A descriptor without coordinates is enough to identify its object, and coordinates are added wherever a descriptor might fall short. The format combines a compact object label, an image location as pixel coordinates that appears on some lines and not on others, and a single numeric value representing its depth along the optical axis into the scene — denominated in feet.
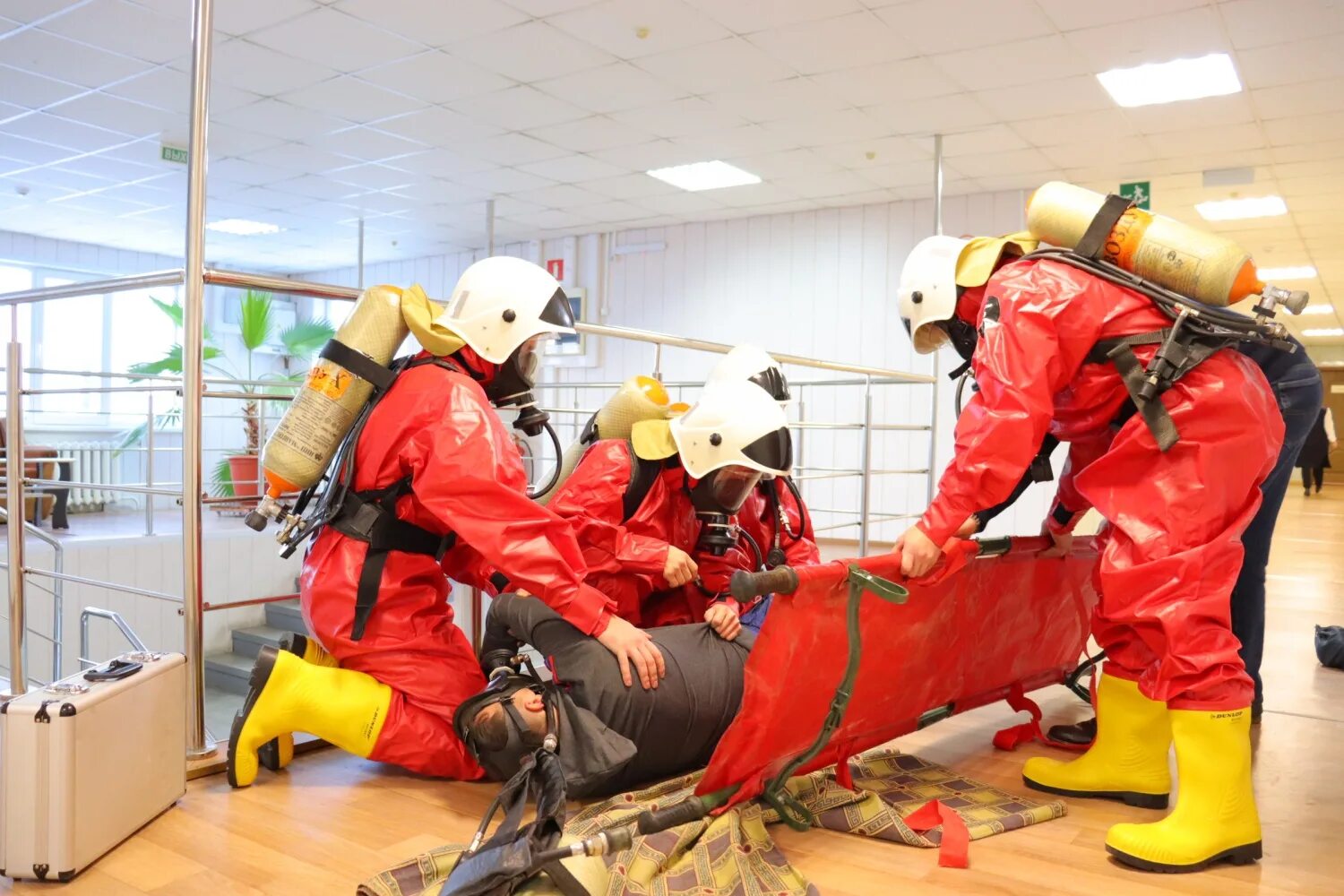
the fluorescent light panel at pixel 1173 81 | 16.01
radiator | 29.78
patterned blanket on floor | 5.32
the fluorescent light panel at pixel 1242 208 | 24.41
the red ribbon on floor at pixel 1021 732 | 8.20
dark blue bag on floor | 11.20
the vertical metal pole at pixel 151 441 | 17.86
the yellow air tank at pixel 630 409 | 8.45
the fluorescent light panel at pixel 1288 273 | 34.06
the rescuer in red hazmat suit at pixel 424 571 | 6.43
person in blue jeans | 7.95
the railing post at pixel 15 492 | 8.66
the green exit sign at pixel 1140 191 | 22.34
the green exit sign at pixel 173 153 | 22.08
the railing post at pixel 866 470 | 14.12
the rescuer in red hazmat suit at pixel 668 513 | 7.52
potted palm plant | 25.14
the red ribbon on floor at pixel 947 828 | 5.94
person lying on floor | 6.19
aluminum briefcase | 5.41
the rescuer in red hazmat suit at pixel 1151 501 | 5.99
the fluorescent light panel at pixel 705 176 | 22.82
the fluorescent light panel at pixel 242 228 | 29.81
